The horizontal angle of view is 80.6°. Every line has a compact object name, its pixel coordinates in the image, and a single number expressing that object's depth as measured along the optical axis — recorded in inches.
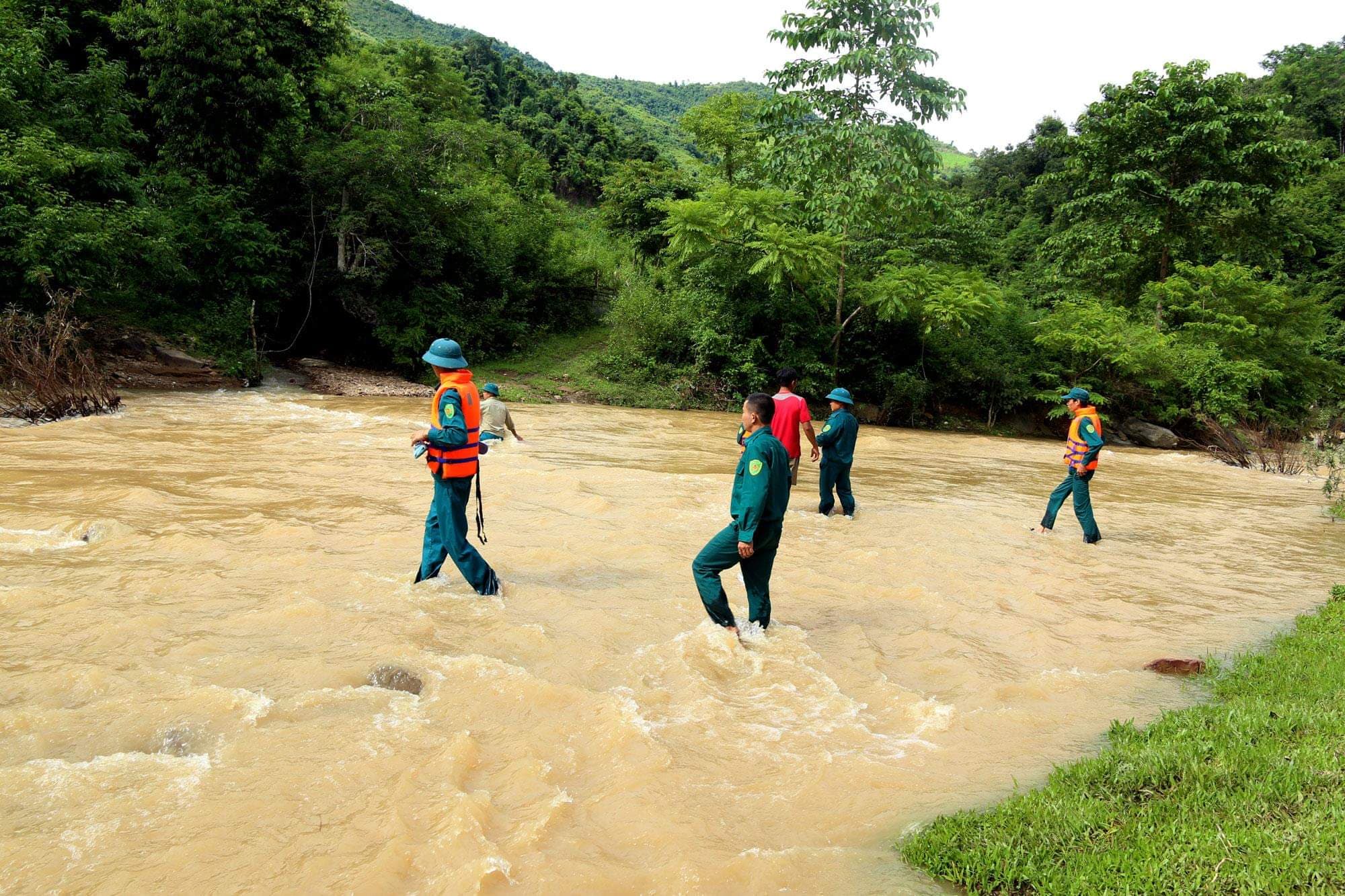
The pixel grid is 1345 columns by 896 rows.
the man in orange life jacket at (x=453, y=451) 239.8
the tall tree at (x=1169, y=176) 1003.9
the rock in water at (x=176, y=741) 152.0
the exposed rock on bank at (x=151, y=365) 767.1
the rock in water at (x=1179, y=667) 217.2
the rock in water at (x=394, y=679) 184.7
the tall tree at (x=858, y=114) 816.3
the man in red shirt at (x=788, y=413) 372.8
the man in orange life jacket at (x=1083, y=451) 375.2
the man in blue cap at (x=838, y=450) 399.2
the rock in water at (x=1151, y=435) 963.3
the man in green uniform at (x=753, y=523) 216.1
